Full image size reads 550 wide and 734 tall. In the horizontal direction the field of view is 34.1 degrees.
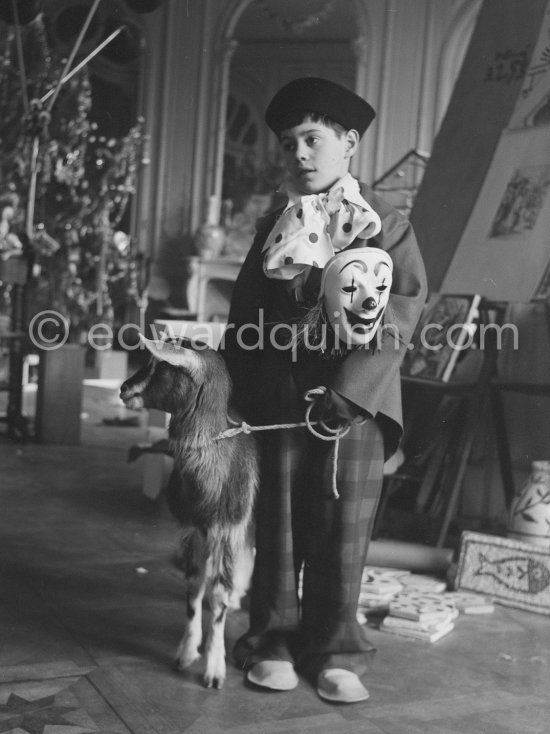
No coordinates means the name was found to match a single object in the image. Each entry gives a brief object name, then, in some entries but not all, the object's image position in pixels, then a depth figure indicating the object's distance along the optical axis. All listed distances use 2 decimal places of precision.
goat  2.10
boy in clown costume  2.14
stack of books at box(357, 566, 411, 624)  2.88
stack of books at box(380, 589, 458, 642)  2.66
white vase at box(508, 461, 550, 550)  3.10
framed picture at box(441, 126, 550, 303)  3.48
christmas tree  7.44
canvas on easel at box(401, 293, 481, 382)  3.45
